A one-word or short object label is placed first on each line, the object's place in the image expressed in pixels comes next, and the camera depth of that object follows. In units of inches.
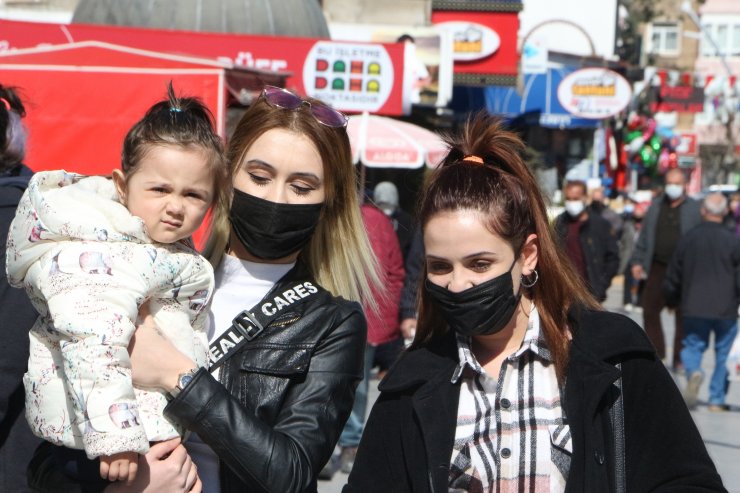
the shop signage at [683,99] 1833.2
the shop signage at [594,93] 1010.1
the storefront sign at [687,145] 2203.7
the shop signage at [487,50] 906.7
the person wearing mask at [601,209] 609.1
